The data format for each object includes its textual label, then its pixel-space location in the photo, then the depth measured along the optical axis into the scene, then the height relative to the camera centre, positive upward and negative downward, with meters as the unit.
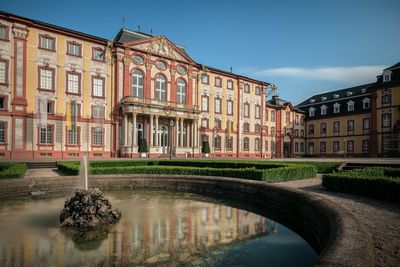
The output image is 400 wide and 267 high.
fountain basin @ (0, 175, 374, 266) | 3.98 -2.10
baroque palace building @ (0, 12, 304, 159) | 27.48 +5.41
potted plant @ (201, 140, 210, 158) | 39.22 -1.51
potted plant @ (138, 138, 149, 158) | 32.47 -1.15
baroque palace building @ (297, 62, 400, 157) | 44.34 +3.81
